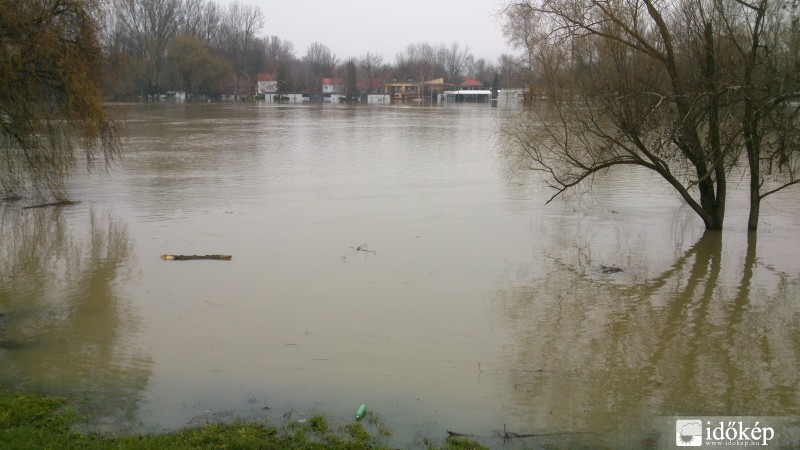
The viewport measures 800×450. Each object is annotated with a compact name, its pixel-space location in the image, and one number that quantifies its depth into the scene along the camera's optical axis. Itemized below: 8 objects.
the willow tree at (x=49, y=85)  14.96
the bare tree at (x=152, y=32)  104.12
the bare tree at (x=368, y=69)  142.50
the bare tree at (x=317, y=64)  142.62
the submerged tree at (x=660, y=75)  14.36
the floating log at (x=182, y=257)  13.57
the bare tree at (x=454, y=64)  162.25
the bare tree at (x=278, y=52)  158.34
